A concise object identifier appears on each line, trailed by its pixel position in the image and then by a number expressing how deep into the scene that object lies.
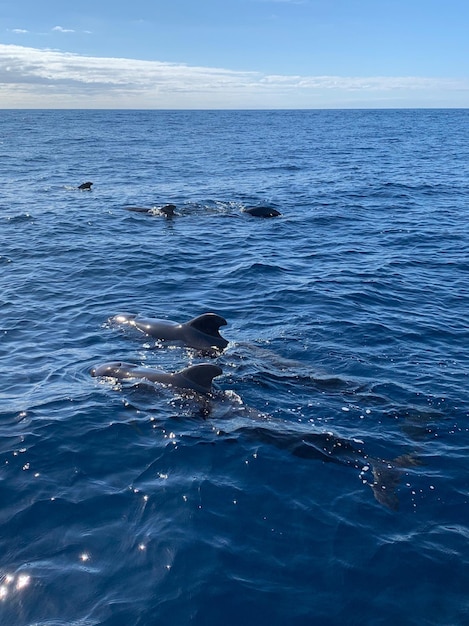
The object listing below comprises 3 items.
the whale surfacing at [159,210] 33.44
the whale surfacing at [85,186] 42.43
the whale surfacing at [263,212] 34.03
